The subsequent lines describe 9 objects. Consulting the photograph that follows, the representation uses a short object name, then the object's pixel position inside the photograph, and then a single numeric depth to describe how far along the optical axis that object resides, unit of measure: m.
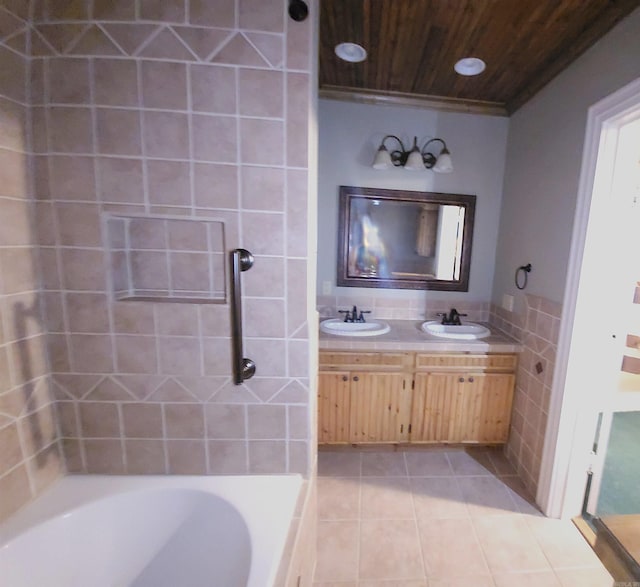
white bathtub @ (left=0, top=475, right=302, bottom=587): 0.88
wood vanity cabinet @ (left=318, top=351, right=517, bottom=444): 1.83
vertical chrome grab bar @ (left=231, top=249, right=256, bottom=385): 0.90
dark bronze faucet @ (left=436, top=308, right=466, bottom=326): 2.12
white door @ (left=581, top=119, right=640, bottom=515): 1.27
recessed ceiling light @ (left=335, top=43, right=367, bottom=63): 1.49
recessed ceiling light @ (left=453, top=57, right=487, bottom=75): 1.55
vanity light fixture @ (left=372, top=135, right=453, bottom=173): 1.94
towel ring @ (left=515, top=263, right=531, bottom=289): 1.76
